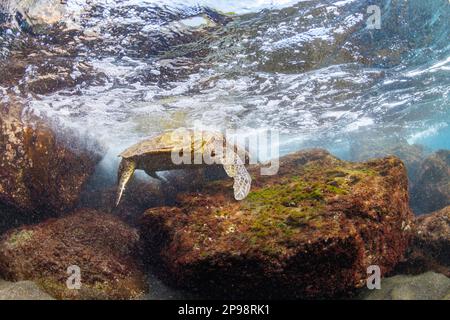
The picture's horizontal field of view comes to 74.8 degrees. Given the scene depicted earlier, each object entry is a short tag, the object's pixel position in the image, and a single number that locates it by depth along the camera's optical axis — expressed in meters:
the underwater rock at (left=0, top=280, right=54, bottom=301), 5.03
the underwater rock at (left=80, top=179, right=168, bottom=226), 10.65
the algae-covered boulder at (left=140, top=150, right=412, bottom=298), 4.72
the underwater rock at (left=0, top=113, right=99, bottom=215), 8.08
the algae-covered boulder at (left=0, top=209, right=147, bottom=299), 5.71
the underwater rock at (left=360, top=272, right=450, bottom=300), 4.73
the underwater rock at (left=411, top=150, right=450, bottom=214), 15.90
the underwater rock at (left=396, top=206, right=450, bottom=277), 5.68
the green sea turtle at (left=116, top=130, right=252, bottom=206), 7.87
